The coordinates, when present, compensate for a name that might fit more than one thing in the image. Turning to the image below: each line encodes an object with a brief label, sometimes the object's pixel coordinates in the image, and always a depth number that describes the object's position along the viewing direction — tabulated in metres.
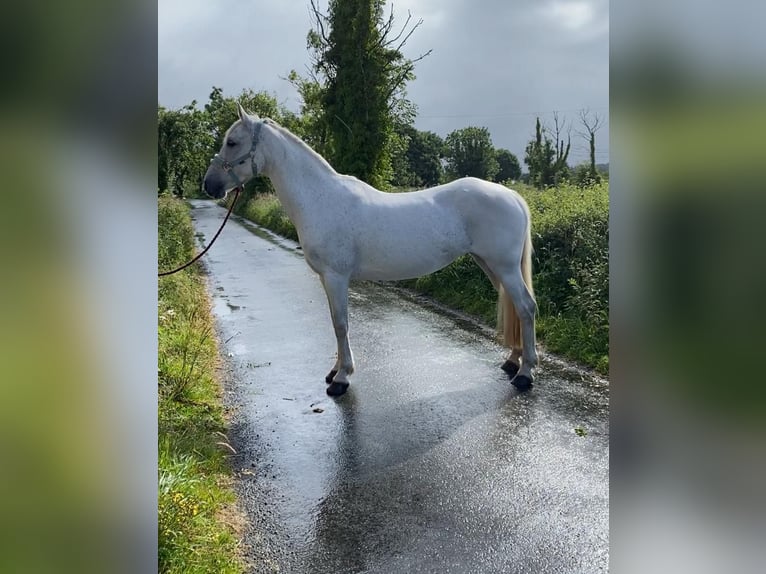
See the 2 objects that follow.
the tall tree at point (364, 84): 14.74
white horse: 4.32
